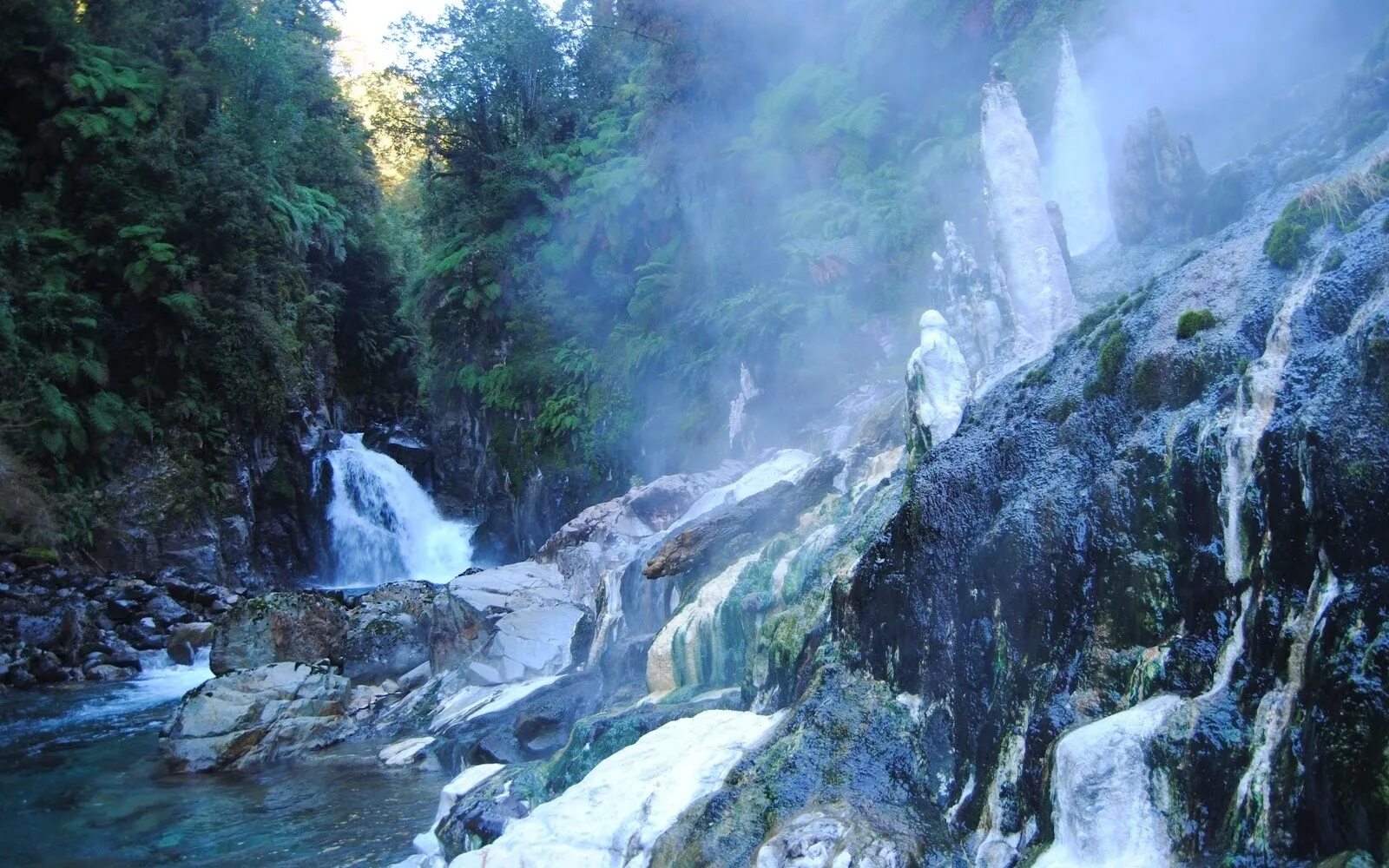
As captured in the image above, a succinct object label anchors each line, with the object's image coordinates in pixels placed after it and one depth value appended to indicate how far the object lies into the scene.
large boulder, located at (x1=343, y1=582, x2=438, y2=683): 13.39
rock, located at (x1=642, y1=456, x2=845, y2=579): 10.50
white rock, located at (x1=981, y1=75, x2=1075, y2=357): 10.20
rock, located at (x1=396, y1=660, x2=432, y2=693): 13.11
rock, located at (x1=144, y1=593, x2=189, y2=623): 16.84
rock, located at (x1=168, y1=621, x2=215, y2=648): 15.81
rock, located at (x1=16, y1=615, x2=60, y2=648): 15.17
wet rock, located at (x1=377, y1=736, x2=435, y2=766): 10.12
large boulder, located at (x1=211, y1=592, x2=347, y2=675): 13.34
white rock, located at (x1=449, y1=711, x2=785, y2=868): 4.83
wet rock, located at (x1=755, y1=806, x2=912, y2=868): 4.04
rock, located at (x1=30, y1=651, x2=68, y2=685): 14.34
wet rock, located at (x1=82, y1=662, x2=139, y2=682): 14.76
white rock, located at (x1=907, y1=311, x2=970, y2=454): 7.33
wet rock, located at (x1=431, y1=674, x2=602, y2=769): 9.34
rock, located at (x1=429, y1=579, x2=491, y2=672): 13.27
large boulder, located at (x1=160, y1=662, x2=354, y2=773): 10.23
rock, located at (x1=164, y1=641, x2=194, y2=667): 15.57
